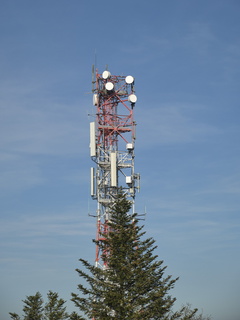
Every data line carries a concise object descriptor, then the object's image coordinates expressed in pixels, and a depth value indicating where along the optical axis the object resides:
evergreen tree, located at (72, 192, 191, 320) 44.47
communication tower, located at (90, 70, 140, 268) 75.88
